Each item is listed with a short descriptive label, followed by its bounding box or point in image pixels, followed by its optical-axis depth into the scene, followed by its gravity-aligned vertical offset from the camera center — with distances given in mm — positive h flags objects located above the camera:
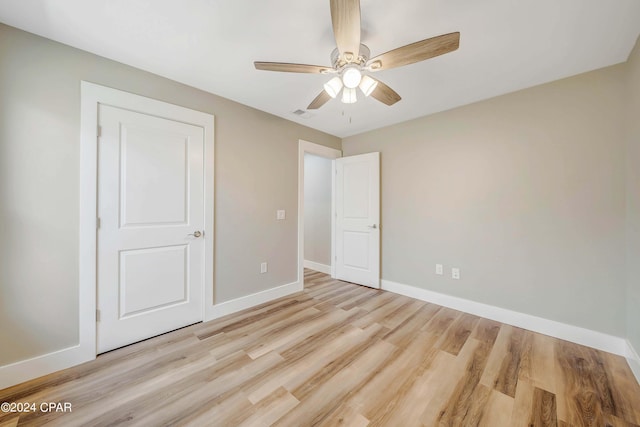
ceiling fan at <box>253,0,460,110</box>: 1207 +976
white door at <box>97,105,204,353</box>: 1915 -120
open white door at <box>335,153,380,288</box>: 3471 -83
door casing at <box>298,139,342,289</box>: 3326 +237
